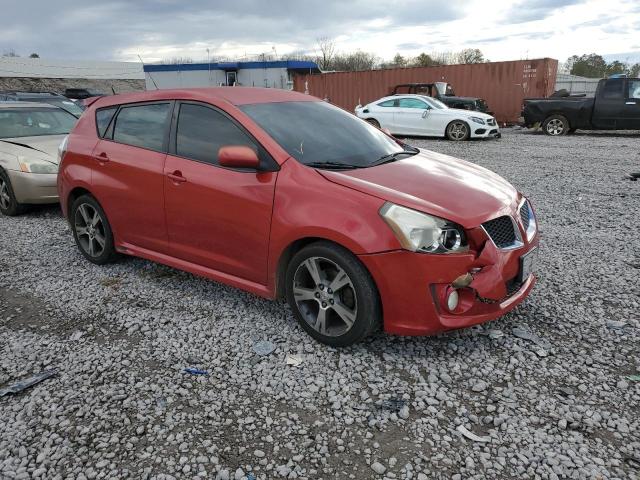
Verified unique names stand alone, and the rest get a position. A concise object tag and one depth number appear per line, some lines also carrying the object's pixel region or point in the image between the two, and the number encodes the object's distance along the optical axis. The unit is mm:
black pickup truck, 14594
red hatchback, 2973
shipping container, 20328
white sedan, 15227
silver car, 6750
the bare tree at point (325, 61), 71956
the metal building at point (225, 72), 40625
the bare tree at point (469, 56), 65600
